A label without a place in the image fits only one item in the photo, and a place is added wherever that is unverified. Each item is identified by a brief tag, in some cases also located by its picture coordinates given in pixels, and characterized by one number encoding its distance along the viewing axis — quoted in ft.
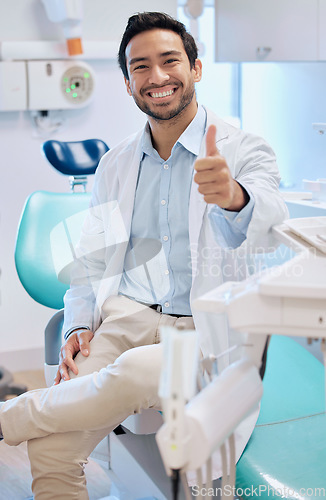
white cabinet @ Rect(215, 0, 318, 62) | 8.20
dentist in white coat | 4.75
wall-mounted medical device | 9.36
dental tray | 3.82
